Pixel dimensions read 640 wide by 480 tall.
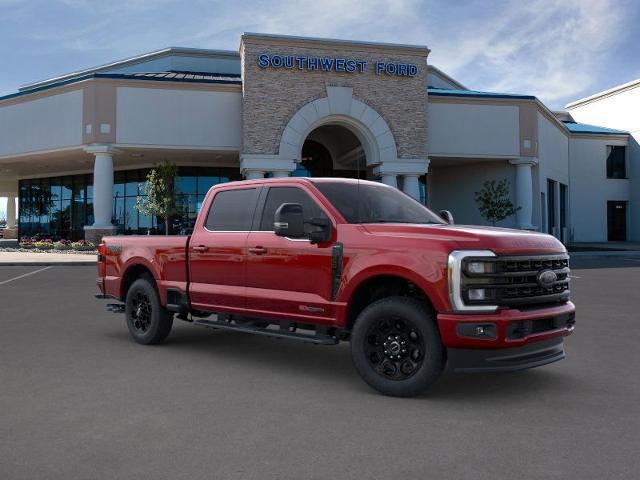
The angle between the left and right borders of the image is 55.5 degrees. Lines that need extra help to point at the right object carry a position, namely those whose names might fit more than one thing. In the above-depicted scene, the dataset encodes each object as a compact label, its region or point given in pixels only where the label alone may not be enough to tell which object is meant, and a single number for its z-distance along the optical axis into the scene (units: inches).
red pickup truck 203.9
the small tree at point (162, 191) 1230.9
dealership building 1170.0
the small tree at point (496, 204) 1272.1
